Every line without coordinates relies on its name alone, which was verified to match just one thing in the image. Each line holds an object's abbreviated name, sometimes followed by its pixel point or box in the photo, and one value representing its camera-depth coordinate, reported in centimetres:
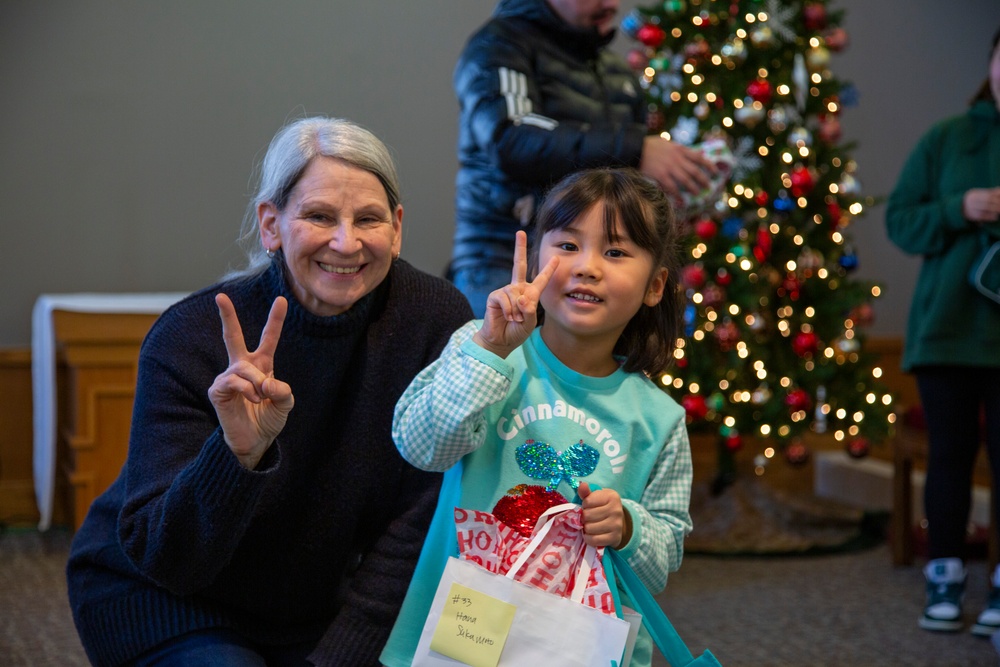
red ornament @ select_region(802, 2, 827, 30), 397
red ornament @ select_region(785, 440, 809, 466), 390
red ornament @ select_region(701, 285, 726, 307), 379
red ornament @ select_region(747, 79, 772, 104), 384
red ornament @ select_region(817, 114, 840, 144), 393
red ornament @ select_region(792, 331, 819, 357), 387
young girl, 136
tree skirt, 395
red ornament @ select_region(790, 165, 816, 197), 384
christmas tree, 382
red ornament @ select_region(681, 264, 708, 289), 371
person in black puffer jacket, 227
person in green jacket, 286
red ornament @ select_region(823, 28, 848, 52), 402
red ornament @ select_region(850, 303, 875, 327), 405
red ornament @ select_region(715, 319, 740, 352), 380
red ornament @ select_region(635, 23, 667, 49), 386
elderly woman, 154
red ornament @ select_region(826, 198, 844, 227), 397
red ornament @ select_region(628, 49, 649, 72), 392
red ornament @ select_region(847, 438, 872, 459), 387
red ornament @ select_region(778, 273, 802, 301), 396
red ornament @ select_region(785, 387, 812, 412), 379
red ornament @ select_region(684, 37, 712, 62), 385
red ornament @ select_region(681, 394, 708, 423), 368
